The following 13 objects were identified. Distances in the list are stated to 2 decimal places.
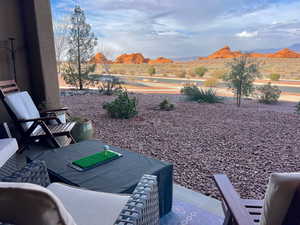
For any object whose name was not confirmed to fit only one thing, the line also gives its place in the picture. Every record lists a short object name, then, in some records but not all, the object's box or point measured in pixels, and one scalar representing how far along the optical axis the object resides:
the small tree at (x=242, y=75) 6.96
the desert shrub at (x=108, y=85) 8.41
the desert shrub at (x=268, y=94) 7.62
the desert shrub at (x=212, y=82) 10.16
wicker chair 1.14
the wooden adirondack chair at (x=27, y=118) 3.03
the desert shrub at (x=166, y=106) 6.17
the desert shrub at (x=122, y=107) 5.19
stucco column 3.65
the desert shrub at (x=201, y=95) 7.35
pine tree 9.02
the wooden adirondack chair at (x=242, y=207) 0.74
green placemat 1.94
